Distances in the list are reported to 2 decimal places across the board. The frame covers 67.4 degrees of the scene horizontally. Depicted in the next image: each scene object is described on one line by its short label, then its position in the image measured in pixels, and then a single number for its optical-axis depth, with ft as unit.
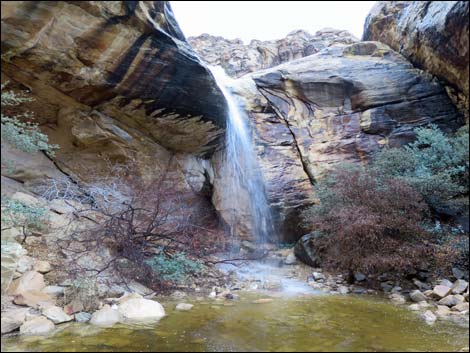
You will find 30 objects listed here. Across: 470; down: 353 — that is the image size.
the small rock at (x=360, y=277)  26.02
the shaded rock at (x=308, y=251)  31.40
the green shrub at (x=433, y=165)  26.18
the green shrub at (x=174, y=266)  22.71
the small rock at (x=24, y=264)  17.97
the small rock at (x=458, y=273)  22.58
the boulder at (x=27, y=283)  16.12
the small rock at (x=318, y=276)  27.99
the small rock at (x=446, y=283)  21.36
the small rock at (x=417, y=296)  20.61
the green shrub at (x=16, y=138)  16.44
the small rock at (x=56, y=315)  14.93
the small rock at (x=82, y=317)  15.56
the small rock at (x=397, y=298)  20.83
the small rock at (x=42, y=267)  18.77
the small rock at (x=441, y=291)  19.95
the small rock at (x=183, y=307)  18.14
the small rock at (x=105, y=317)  15.21
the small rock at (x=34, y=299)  15.72
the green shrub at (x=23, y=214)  18.03
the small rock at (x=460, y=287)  19.94
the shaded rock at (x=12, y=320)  13.48
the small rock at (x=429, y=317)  15.96
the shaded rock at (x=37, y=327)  13.62
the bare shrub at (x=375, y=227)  22.80
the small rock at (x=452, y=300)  18.79
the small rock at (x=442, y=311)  17.20
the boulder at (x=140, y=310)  16.26
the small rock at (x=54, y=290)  17.22
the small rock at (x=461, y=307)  17.58
